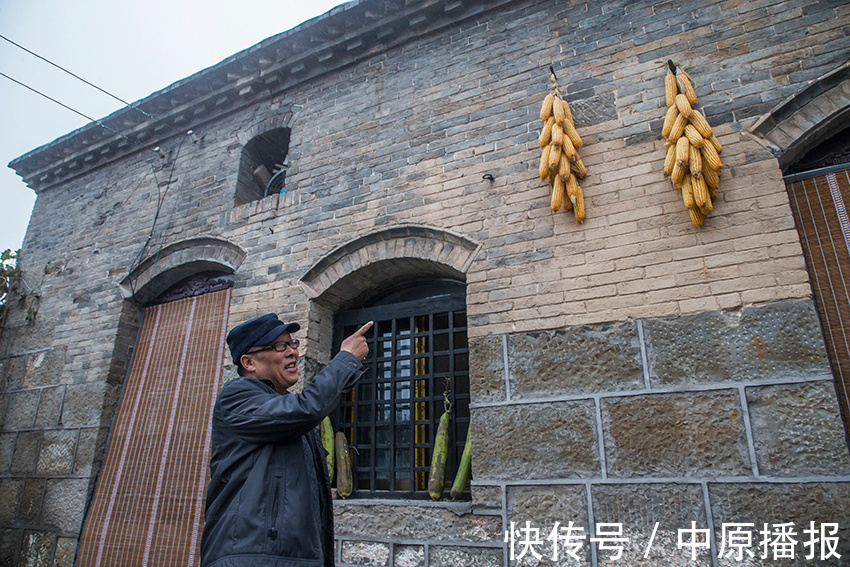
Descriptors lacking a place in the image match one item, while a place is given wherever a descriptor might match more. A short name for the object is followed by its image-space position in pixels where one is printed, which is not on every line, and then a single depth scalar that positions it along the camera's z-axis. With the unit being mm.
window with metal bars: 4840
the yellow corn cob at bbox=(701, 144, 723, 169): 3818
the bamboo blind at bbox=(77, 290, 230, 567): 5340
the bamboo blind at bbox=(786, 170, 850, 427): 3617
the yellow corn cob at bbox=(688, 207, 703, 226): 3906
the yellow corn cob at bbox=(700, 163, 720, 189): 3871
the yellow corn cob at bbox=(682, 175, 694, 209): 3867
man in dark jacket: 1902
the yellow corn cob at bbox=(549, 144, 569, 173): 4320
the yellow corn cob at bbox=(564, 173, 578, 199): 4305
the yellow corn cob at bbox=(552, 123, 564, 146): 4332
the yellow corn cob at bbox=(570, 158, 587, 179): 4403
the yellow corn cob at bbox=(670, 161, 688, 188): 3905
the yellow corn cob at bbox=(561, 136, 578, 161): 4328
